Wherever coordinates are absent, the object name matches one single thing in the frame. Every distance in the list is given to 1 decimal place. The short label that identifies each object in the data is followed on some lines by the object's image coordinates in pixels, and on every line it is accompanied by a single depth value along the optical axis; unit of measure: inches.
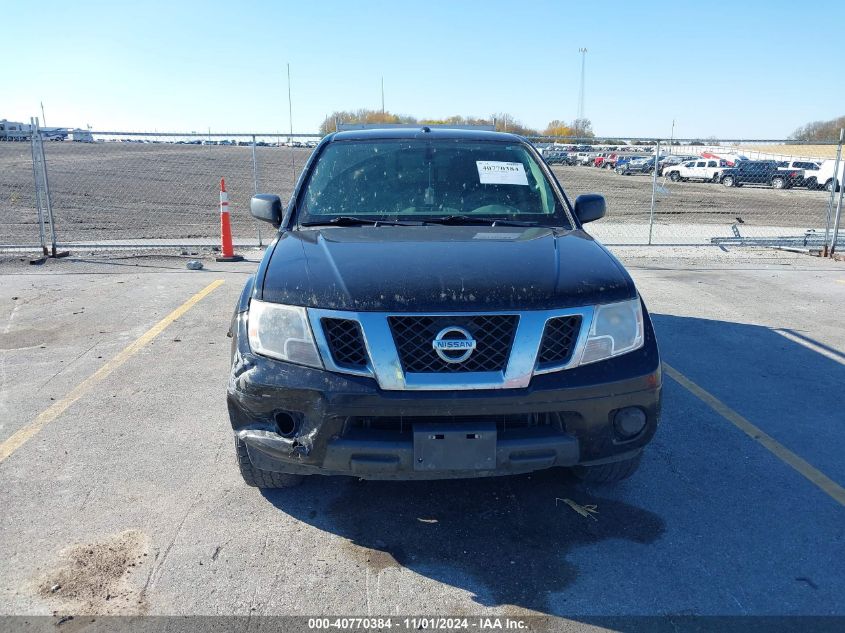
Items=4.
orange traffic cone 411.7
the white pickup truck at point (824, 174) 1249.8
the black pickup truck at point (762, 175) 1336.1
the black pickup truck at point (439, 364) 110.4
